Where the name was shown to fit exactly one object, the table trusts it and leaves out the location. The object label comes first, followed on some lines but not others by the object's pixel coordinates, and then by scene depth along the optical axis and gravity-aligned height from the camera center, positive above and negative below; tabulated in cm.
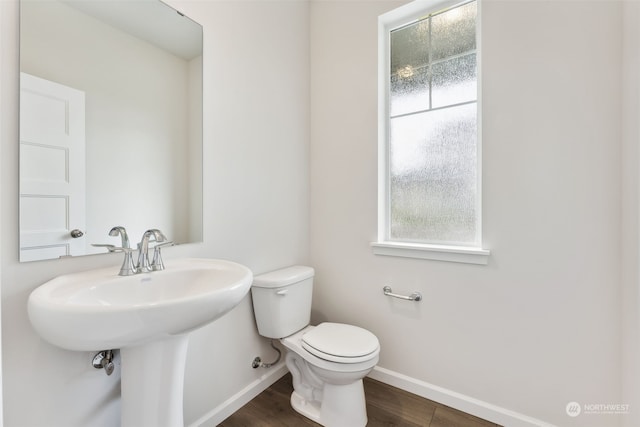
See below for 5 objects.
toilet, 133 -68
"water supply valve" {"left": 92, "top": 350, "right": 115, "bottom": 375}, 98 -52
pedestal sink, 67 -27
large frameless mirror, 88 +33
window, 154 +46
